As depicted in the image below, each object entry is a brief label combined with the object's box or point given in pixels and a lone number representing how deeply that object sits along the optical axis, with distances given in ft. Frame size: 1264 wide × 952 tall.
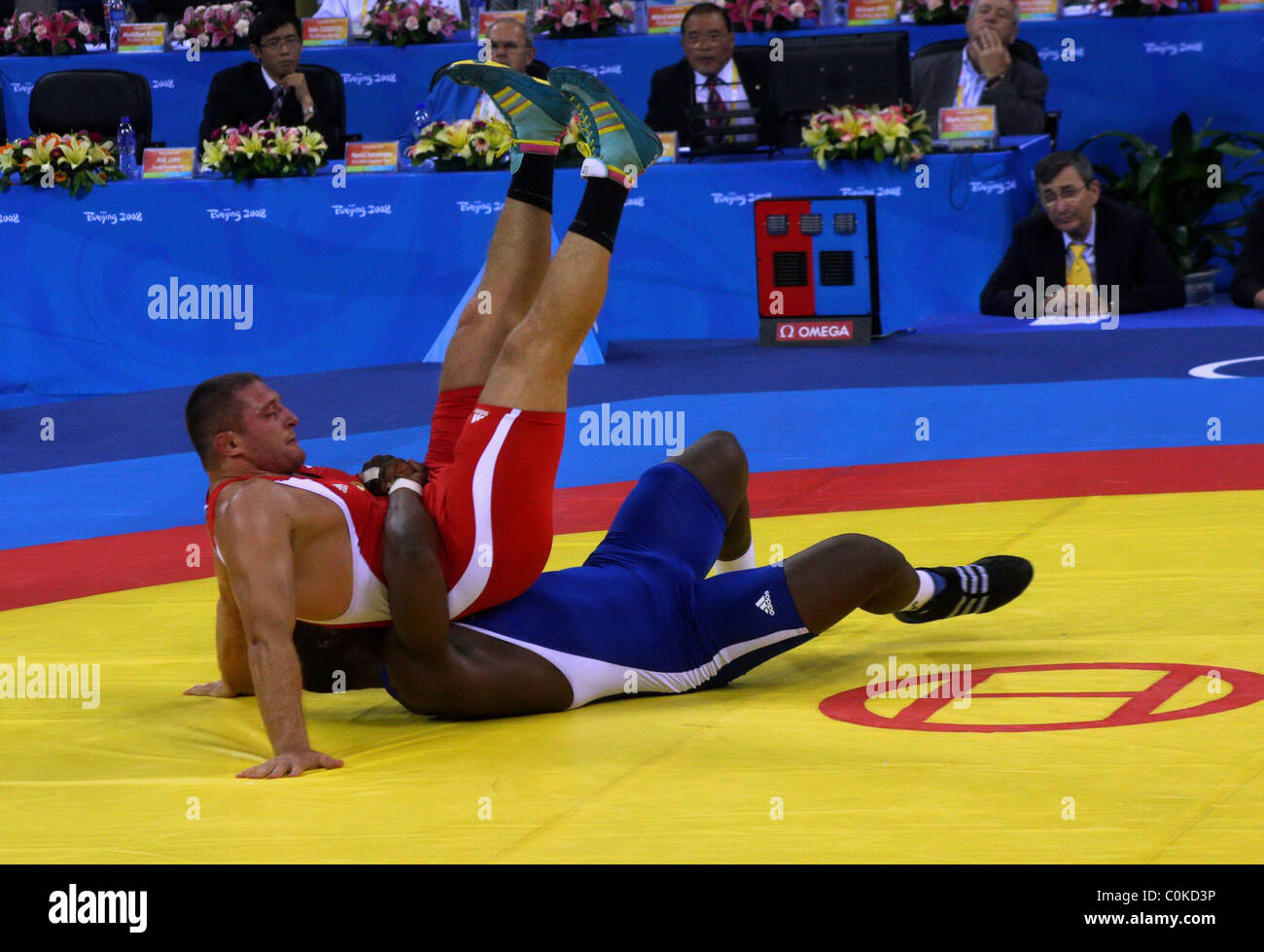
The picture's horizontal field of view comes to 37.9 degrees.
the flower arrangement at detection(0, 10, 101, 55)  35.94
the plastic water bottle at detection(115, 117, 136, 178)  30.68
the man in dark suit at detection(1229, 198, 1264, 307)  26.81
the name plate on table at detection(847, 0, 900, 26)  32.04
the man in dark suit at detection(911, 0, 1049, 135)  29.17
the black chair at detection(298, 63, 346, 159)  32.63
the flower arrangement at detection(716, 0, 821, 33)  31.53
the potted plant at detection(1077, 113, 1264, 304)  29.04
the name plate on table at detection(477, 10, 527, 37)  32.09
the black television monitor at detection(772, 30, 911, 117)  28.68
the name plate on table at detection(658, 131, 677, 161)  28.19
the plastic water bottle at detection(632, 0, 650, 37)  32.89
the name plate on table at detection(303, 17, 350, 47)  34.86
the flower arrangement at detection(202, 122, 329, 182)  29.27
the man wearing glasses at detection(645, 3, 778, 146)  29.81
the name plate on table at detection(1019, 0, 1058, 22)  31.09
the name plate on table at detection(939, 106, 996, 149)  27.91
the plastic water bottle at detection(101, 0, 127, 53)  36.17
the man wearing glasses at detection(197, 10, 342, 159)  31.94
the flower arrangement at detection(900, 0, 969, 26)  31.54
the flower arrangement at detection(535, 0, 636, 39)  32.19
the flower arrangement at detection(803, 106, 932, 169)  27.40
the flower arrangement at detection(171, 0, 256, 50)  35.45
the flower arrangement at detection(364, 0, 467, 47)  33.63
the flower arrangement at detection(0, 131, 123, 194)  29.50
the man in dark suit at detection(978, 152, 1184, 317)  25.93
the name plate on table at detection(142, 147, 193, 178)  30.27
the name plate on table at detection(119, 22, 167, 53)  36.14
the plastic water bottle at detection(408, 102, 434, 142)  30.42
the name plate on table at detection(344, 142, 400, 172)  29.55
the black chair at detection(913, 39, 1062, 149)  29.63
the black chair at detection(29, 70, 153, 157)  33.78
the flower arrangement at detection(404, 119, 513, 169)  28.73
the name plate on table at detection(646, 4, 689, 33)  32.60
